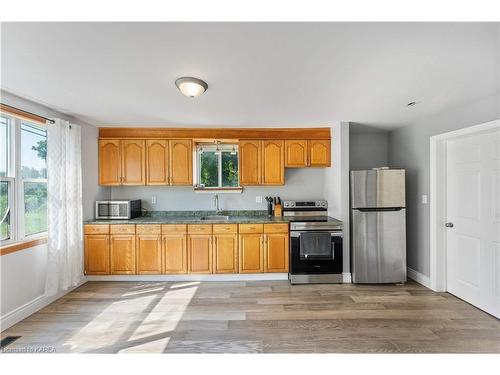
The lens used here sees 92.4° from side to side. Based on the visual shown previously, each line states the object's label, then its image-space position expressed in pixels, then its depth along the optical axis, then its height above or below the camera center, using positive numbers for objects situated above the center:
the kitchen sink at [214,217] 4.12 -0.50
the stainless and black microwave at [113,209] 3.73 -0.31
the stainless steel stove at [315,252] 3.49 -0.95
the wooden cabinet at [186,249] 3.56 -0.91
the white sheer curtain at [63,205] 2.88 -0.19
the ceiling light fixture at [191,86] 2.05 +0.90
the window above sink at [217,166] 4.29 +0.39
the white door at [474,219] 2.58 -0.39
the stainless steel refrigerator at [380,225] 3.45 -0.56
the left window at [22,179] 2.51 +0.12
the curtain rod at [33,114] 2.44 +0.85
